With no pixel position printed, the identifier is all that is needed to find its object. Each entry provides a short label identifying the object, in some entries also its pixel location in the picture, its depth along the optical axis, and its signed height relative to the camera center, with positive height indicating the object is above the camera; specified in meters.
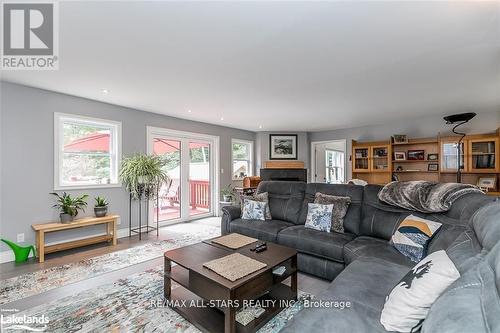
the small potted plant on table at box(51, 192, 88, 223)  3.37 -0.50
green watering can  3.01 -1.01
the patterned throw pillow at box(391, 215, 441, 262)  1.99 -0.59
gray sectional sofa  0.82 -0.60
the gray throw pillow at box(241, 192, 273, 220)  3.54 -0.44
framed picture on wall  7.13 +0.68
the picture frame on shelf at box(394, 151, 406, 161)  5.51 +0.27
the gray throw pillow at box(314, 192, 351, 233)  2.87 -0.47
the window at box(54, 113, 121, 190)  3.57 +0.31
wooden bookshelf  4.45 +0.15
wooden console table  3.08 -0.87
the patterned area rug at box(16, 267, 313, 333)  1.80 -1.17
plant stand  4.23 -1.01
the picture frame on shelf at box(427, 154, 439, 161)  5.12 +0.22
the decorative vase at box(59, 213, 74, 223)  3.35 -0.65
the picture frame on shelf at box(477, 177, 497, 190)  4.38 -0.29
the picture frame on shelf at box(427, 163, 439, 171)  5.12 +0.01
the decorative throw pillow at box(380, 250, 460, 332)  1.06 -0.59
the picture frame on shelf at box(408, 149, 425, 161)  5.29 +0.28
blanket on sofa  2.16 -0.27
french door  5.04 -0.10
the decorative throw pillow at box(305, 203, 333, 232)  2.89 -0.60
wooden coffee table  1.62 -0.89
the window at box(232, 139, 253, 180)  6.71 +0.32
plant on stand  3.98 -0.07
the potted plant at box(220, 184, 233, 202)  6.07 -0.63
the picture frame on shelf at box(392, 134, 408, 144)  5.43 +0.67
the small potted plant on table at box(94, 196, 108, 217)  3.70 -0.57
